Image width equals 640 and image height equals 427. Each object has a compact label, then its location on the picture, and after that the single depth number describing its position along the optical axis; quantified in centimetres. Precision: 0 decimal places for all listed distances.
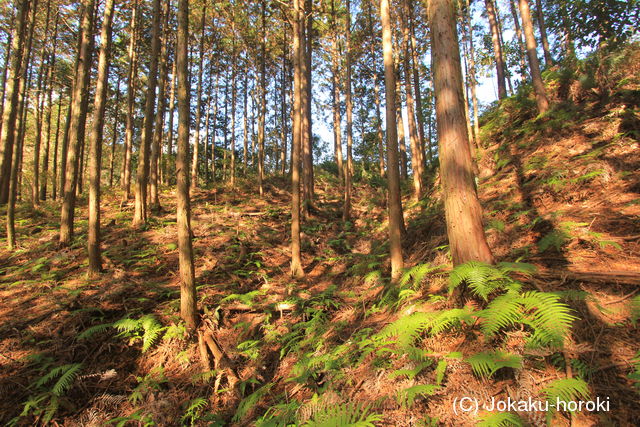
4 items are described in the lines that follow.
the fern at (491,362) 216
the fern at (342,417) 220
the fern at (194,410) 360
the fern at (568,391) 192
